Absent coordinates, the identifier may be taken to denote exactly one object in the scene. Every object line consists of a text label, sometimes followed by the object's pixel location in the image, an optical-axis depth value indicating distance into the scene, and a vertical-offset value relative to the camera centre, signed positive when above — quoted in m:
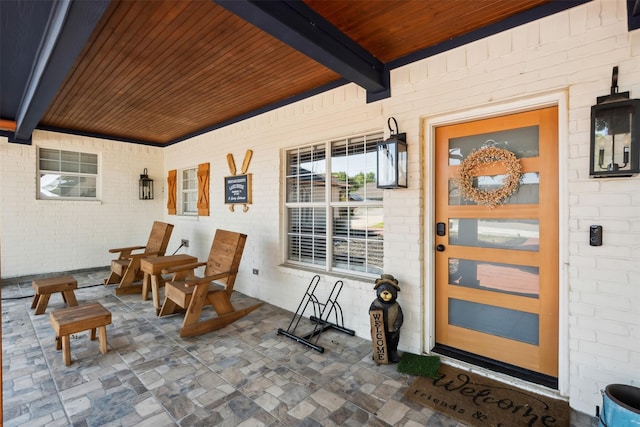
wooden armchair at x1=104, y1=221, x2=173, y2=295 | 4.85 -0.80
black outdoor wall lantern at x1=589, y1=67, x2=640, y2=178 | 1.96 +0.49
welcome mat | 2.09 -1.38
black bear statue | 2.79 -0.90
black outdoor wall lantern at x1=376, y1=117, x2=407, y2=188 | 2.91 +0.47
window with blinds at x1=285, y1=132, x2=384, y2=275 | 3.45 +0.07
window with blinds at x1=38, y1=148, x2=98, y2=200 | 5.70 +0.73
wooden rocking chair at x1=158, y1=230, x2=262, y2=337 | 3.43 -0.89
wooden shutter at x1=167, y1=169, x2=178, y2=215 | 6.61 +0.45
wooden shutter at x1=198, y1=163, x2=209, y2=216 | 5.59 +0.42
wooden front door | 2.44 -0.33
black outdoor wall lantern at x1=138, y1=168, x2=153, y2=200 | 6.67 +0.56
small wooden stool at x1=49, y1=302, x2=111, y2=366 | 2.73 -0.99
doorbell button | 2.10 -0.16
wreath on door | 2.54 +0.31
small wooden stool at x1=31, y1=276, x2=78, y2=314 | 3.79 -0.95
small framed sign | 4.70 +0.36
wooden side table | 4.11 -0.73
